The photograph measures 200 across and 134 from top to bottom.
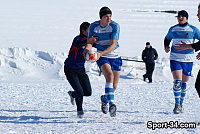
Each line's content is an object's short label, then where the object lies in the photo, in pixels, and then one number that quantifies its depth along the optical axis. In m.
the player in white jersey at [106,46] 12.37
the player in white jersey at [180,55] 14.25
